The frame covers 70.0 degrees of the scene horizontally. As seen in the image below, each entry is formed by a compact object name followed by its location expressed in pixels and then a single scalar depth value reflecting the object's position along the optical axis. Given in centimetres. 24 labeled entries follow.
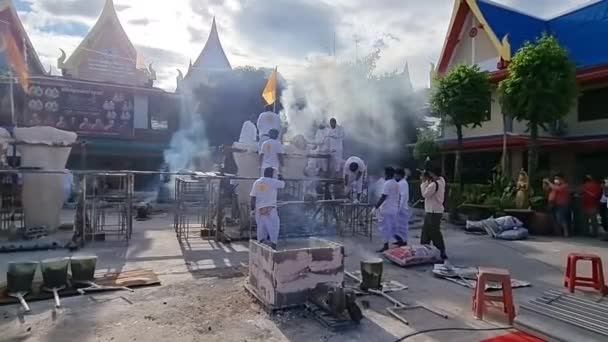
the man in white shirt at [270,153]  881
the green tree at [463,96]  1362
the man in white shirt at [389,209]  849
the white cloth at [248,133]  1133
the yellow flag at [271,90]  1102
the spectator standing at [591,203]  1045
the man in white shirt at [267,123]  1016
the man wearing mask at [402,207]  863
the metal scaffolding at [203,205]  983
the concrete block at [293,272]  455
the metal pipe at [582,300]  465
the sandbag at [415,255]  699
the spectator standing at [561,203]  1063
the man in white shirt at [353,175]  1080
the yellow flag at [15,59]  1658
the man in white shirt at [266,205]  728
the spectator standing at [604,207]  1077
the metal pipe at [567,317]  391
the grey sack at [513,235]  1009
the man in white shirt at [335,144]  1122
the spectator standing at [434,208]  729
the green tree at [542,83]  1155
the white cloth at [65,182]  961
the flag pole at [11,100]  1435
